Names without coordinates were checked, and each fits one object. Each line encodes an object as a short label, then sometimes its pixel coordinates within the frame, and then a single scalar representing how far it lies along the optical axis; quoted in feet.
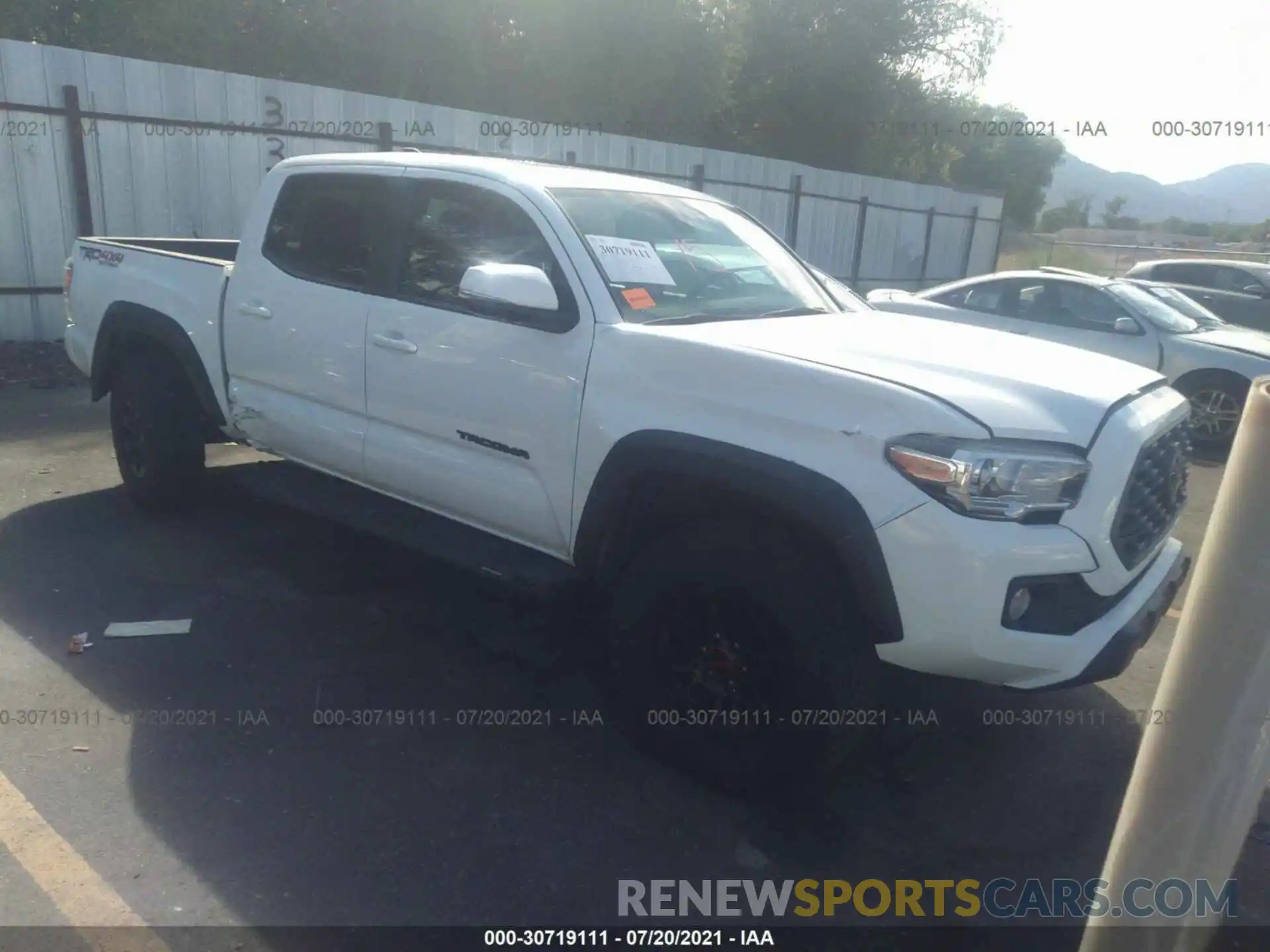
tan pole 5.15
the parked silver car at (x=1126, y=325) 30.01
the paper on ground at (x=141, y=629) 13.98
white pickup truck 9.27
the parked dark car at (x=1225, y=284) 43.04
